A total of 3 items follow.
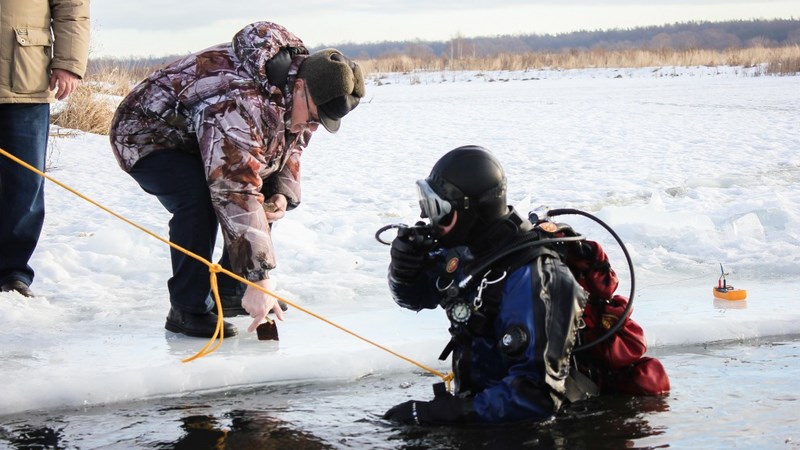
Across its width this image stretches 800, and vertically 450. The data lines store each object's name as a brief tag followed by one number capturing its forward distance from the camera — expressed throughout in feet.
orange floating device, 17.24
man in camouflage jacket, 13.02
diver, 10.57
